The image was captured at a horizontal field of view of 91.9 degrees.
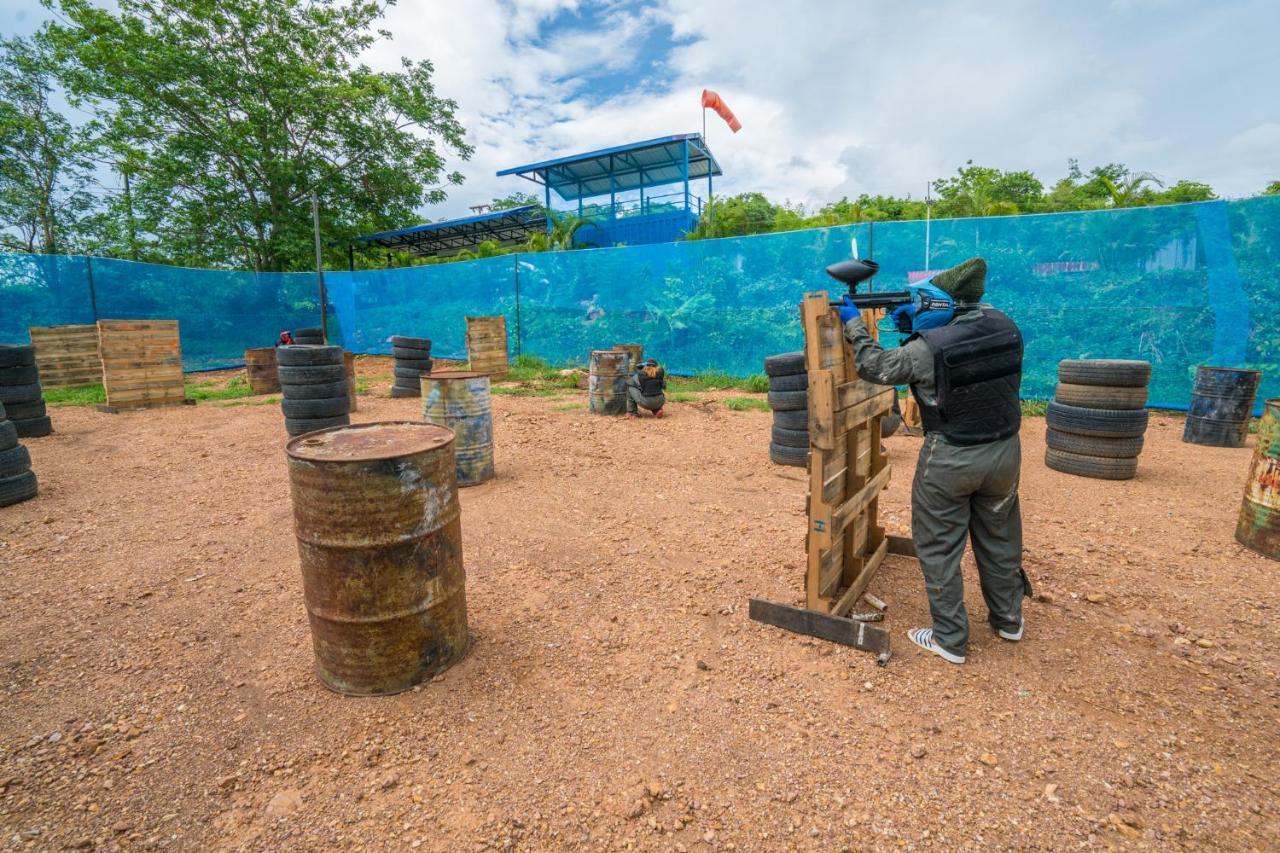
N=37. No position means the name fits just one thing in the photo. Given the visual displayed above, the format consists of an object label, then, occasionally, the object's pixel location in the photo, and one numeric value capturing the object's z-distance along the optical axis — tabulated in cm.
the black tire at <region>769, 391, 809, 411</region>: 657
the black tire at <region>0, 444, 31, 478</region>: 575
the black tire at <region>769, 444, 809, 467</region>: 678
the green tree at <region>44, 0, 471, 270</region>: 1975
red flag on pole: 2688
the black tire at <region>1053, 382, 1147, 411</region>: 604
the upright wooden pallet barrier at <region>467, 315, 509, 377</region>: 1384
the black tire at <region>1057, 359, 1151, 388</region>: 600
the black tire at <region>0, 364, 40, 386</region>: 843
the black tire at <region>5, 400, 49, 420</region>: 848
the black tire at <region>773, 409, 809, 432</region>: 667
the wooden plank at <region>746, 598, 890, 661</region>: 319
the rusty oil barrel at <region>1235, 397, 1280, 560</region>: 430
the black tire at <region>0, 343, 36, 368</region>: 831
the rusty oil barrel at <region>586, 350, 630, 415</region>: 988
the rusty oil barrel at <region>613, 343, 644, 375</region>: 1178
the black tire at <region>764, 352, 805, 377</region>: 651
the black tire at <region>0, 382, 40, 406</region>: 841
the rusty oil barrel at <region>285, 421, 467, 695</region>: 272
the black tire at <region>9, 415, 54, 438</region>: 855
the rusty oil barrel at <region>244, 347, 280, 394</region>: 1305
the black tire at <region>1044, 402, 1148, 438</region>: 604
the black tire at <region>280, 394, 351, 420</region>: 799
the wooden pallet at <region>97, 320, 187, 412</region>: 1055
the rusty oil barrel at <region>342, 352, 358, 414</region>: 1091
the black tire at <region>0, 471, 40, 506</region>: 572
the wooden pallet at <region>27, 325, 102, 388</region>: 1262
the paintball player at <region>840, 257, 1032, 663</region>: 300
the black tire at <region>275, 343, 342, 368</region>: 778
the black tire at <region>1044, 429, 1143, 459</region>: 609
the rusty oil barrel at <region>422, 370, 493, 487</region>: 605
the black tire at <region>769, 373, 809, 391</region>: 656
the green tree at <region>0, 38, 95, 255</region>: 2117
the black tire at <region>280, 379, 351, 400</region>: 796
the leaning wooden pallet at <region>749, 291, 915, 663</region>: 311
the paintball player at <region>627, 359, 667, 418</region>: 968
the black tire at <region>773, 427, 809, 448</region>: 674
